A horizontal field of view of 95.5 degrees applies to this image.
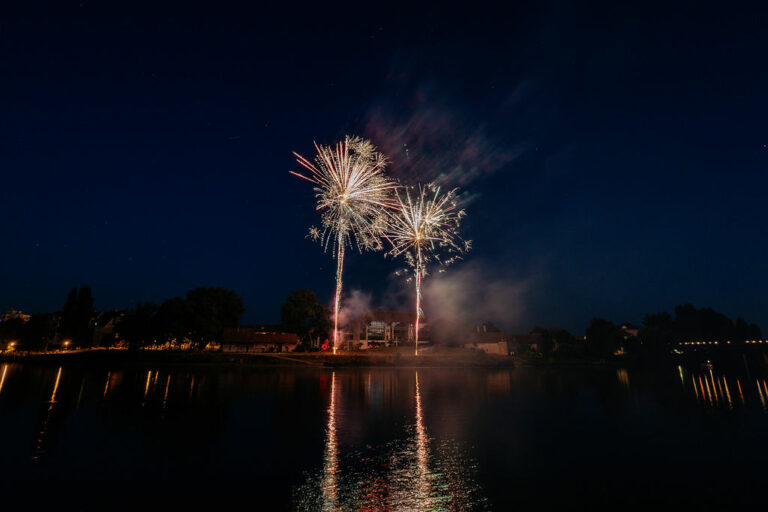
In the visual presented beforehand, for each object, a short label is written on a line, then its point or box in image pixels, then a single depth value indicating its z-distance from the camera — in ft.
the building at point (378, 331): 365.42
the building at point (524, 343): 374.02
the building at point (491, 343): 370.12
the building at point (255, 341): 310.65
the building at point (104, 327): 342.03
